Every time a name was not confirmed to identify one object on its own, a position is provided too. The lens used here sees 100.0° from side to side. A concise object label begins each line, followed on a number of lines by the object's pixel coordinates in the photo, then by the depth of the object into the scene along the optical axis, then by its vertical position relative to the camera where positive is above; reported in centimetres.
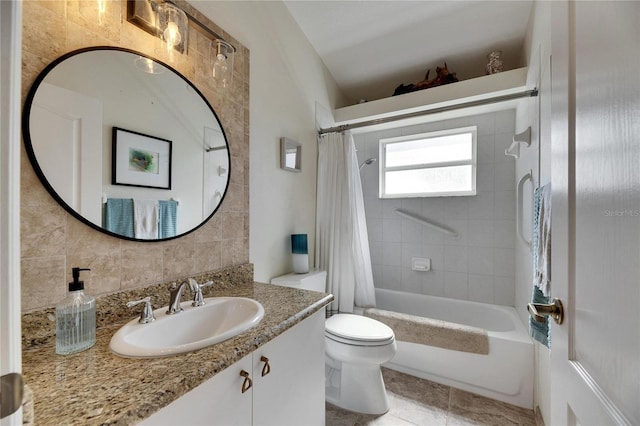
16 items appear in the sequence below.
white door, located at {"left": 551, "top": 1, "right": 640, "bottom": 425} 43 +1
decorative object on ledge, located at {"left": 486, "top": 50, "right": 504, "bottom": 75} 206 +117
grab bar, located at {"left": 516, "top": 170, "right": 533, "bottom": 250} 171 +6
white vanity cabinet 69 -55
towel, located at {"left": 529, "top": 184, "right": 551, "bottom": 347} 101 -17
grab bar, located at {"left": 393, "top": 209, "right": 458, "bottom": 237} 260 -8
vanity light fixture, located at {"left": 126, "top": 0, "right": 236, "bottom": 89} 105 +79
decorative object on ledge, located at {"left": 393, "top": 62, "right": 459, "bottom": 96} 219 +111
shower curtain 223 -10
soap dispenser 75 -31
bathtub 171 -102
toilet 159 -86
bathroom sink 75 -39
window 259 +52
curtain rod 186 +82
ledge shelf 191 +93
